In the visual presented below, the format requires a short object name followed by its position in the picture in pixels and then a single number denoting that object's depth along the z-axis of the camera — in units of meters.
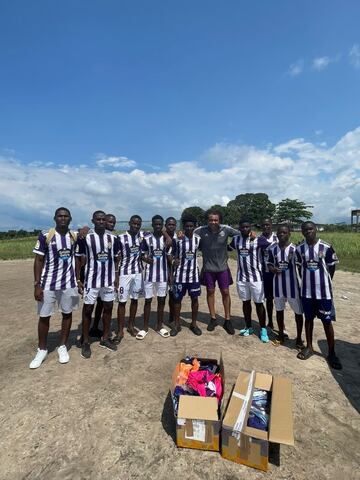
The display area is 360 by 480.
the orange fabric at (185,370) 3.68
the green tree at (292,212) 71.62
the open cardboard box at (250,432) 2.79
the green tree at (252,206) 75.36
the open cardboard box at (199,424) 2.95
